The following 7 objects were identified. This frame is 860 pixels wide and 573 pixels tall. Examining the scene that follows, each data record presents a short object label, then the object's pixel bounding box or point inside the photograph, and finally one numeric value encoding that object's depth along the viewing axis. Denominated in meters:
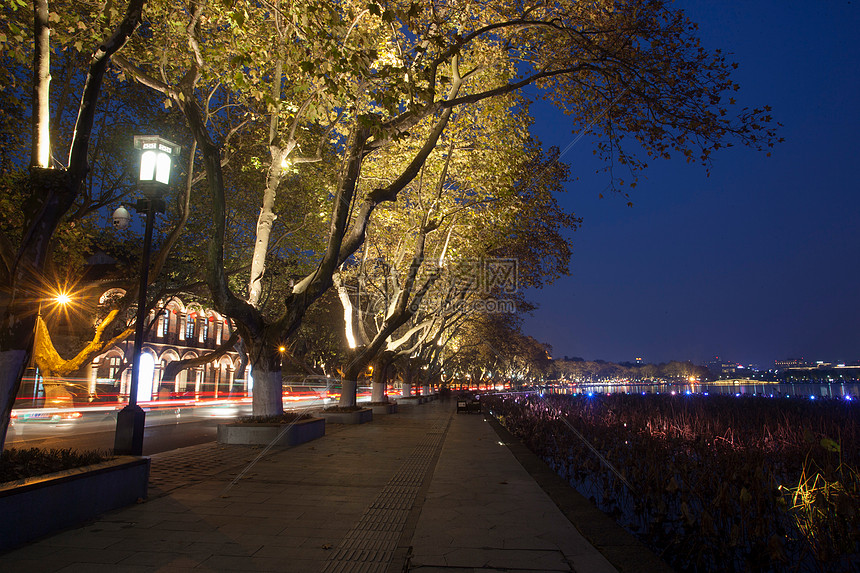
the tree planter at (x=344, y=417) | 17.98
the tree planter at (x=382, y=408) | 23.20
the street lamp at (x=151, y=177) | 7.12
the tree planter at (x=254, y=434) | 11.05
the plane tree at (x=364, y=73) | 8.41
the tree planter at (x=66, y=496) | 4.31
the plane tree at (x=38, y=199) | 5.66
